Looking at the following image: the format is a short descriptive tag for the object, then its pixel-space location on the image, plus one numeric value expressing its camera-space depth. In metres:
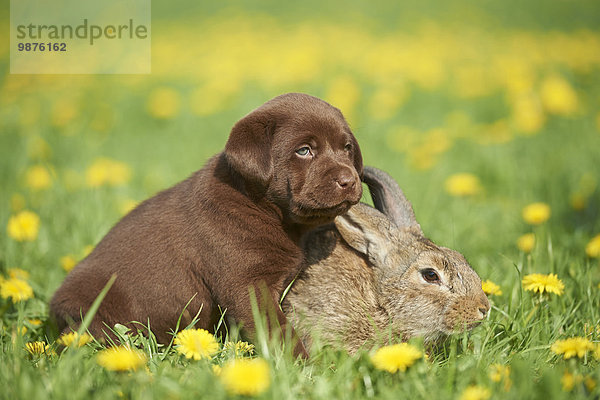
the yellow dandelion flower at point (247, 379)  4.54
